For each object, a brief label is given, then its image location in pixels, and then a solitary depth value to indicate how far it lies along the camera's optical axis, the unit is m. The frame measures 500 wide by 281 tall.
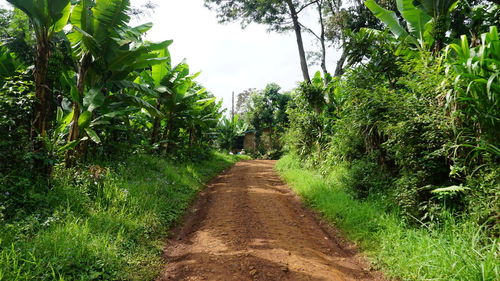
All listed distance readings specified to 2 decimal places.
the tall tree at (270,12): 14.34
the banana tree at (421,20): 5.47
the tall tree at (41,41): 4.66
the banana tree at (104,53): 5.57
